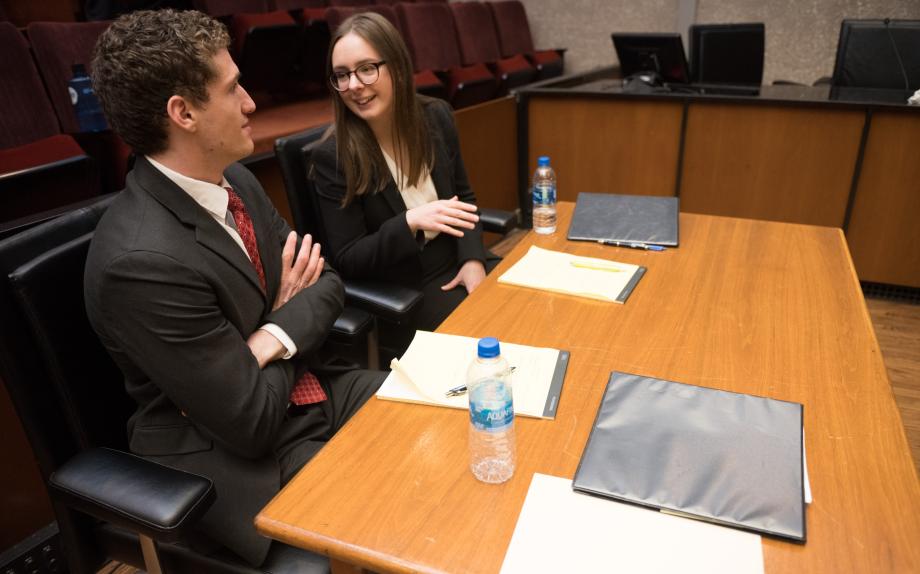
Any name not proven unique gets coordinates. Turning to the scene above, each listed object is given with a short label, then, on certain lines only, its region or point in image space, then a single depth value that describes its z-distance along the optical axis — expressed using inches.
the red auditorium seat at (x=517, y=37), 216.4
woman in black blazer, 63.0
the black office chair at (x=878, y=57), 119.7
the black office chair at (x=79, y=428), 33.3
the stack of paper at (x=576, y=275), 52.3
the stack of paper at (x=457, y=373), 38.6
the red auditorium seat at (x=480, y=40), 197.6
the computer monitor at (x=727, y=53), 141.5
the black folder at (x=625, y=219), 63.0
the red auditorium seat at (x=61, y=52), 101.7
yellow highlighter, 56.6
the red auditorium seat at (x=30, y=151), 57.9
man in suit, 36.8
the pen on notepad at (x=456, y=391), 39.2
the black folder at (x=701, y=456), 29.4
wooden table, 28.8
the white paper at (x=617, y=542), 27.1
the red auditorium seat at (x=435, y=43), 176.9
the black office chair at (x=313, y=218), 55.7
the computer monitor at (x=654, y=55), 129.3
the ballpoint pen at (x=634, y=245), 61.1
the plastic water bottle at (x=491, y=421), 31.4
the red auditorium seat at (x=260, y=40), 137.6
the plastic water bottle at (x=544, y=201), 66.8
